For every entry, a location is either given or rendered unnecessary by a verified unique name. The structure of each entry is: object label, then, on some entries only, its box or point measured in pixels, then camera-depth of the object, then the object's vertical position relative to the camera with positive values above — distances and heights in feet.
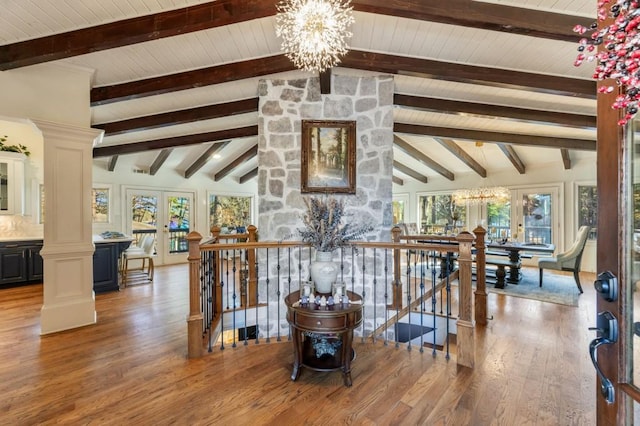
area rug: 15.05 -4.51
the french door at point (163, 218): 24.25 -0.59
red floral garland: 2.23 +1.25
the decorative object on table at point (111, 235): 17.57 -1.44
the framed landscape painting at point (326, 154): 12.78 +2.46
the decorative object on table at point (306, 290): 7.69 -2.07
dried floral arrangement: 7.80 -0.49
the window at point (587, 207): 21.81 +0.21
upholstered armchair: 16.66 -2.78
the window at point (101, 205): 22.40 +0.52
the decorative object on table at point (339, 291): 7.69 -2.12
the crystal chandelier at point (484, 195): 21.76 +1.15
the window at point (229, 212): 29.71 -0.07
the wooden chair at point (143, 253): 18.54 -2.71
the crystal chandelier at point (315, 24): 6.74 +4.38
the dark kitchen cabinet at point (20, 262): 16.79 -2.93
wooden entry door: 3.11 -0.78
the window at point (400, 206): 33.81 +0.53
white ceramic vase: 7.67 -1.58
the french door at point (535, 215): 23.47 -0.41
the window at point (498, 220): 26.06 -0.87
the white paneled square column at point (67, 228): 10.43 -0.60
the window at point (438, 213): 29.27 -0.26
